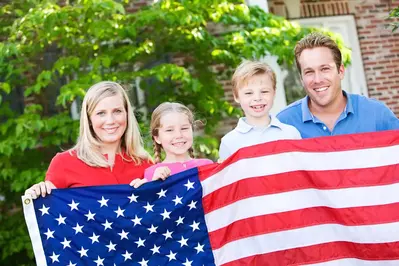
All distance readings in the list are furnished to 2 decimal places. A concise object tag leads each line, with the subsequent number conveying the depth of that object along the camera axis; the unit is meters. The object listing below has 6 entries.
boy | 4.67
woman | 4.59
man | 4.71
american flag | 4.44
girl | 4.81
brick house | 10.88
